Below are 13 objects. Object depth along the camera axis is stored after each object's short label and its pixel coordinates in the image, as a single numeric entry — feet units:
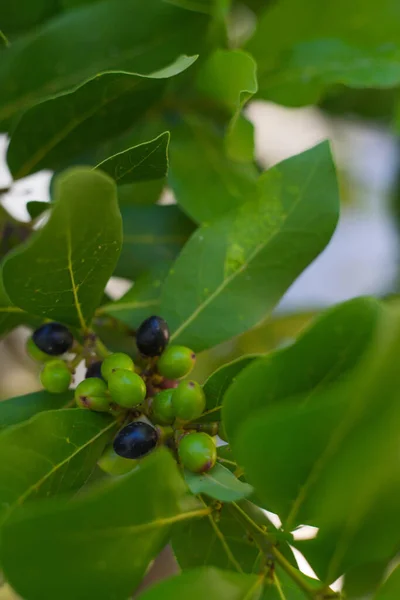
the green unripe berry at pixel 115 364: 1.31
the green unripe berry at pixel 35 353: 1.40
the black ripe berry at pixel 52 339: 1.37
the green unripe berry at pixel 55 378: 1.35
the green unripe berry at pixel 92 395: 1.30
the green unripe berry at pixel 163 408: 1.31
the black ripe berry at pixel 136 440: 1.28
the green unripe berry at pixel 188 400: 1.29
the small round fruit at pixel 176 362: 1.34
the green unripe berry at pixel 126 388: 1.28
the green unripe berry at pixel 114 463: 1.35
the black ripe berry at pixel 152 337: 1.35
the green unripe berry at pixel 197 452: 1.26
